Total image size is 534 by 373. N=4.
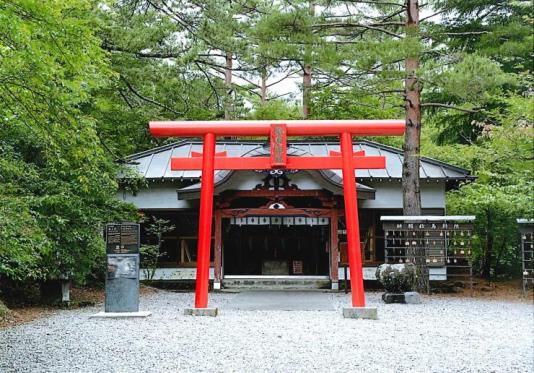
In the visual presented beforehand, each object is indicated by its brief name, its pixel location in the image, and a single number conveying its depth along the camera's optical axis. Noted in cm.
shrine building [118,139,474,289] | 1420
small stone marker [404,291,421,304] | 1114
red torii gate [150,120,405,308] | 935
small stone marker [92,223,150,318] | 930
